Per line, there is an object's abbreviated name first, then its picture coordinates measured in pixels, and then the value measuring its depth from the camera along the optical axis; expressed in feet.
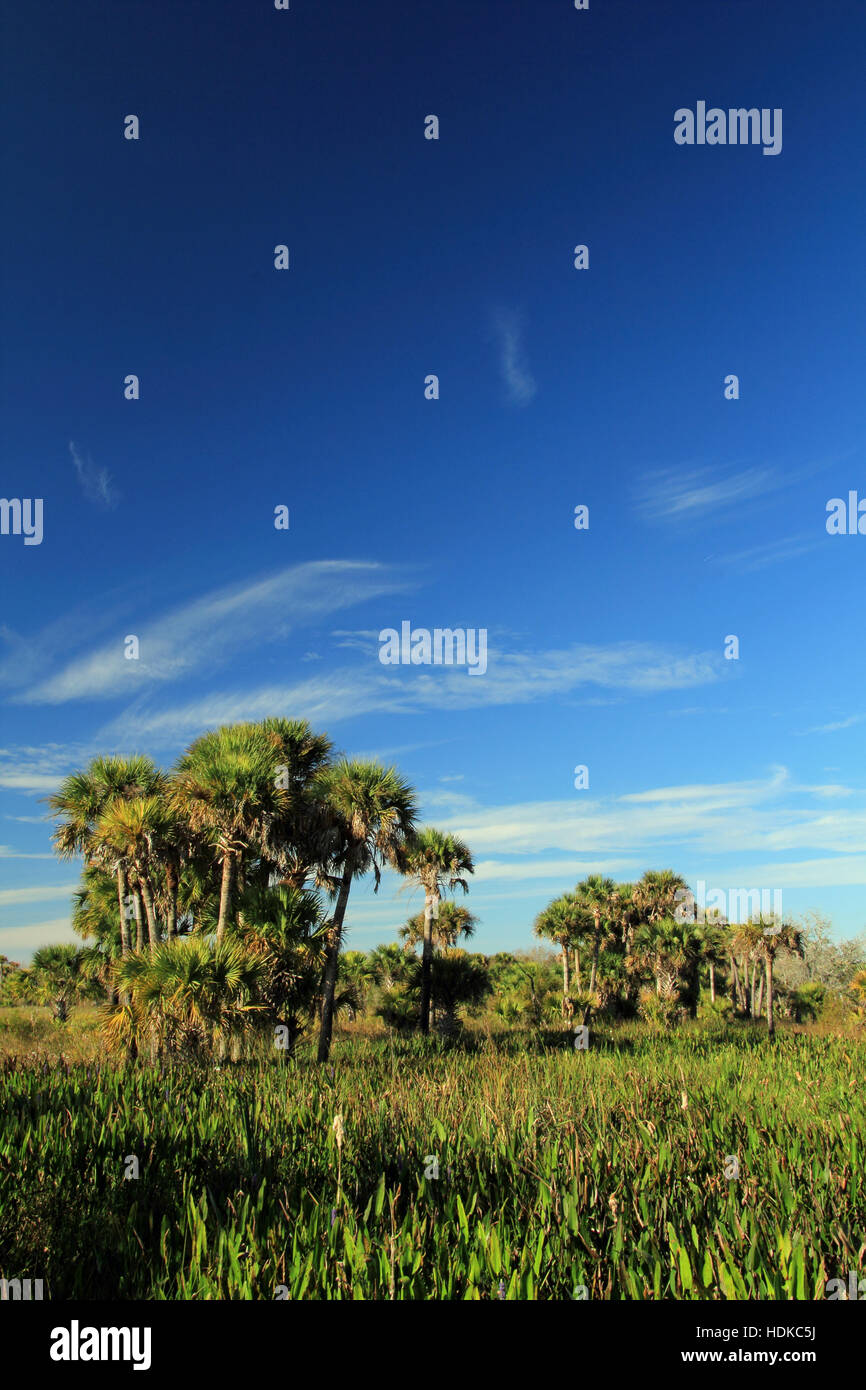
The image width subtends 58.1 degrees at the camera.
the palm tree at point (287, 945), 67.15
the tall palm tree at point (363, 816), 85.81
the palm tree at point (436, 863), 118.01
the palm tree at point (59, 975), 138.10
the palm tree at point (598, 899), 171.22
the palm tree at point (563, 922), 166.09
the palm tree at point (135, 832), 70.79
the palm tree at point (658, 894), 180.96
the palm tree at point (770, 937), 153.79
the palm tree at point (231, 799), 74.59
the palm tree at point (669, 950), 166.30
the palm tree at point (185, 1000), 55.57
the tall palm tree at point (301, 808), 84.07
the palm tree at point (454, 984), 124.16
